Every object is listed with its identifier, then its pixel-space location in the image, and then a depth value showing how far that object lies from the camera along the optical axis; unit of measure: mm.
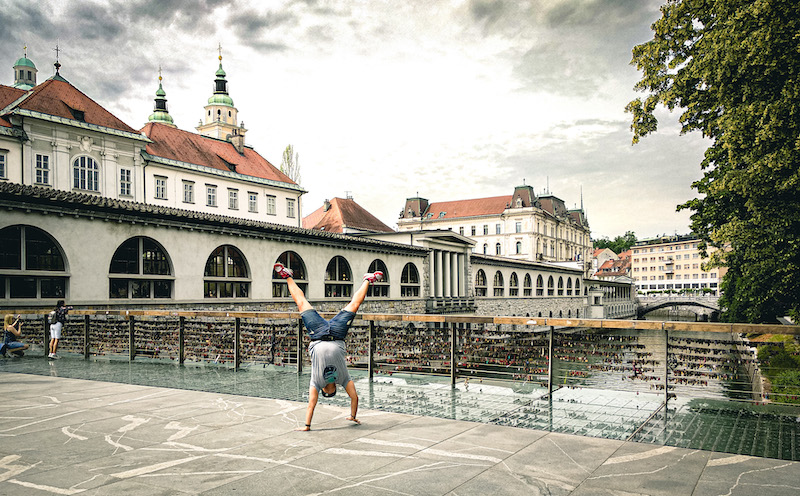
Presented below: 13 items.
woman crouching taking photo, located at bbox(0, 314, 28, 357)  14884
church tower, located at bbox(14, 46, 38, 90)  67500
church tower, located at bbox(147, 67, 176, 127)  79394
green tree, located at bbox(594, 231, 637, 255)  192750
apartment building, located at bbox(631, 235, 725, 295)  129375
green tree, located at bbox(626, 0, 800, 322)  13109
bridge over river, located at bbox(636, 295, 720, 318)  100000
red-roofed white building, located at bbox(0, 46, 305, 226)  37531
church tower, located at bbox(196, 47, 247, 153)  82562
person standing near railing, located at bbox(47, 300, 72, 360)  14500
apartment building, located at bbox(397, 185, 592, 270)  109625
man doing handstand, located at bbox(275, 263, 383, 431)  6781
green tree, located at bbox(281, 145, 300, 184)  77188
